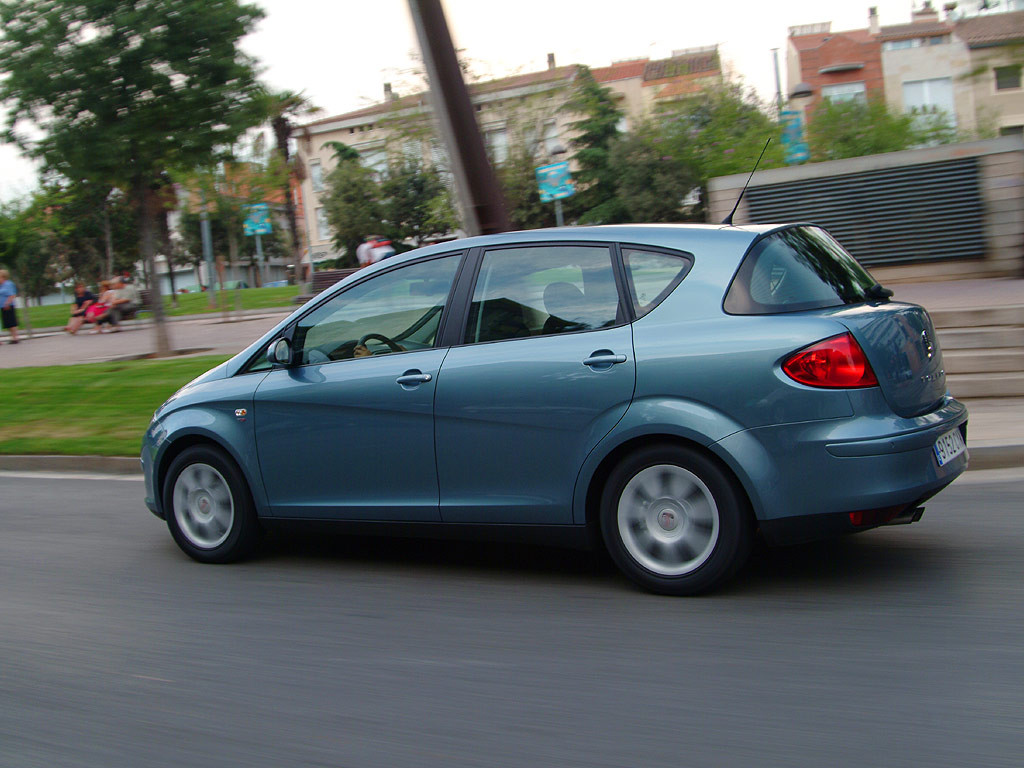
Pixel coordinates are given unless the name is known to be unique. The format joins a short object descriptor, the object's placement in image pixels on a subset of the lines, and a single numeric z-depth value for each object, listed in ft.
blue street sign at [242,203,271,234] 113.29
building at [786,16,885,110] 195.00
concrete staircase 29.76
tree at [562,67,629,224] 152.97
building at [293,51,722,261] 149.18
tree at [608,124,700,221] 137.59
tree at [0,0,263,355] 47.96
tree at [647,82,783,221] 115.34
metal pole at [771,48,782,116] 125.70
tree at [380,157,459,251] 184.44
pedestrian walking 79.97
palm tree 157.89
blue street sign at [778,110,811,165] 79.92
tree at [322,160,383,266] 206.80
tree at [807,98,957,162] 98.89
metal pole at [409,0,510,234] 29.81
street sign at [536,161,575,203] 56.29
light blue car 14.24
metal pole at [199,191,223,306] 111.96
